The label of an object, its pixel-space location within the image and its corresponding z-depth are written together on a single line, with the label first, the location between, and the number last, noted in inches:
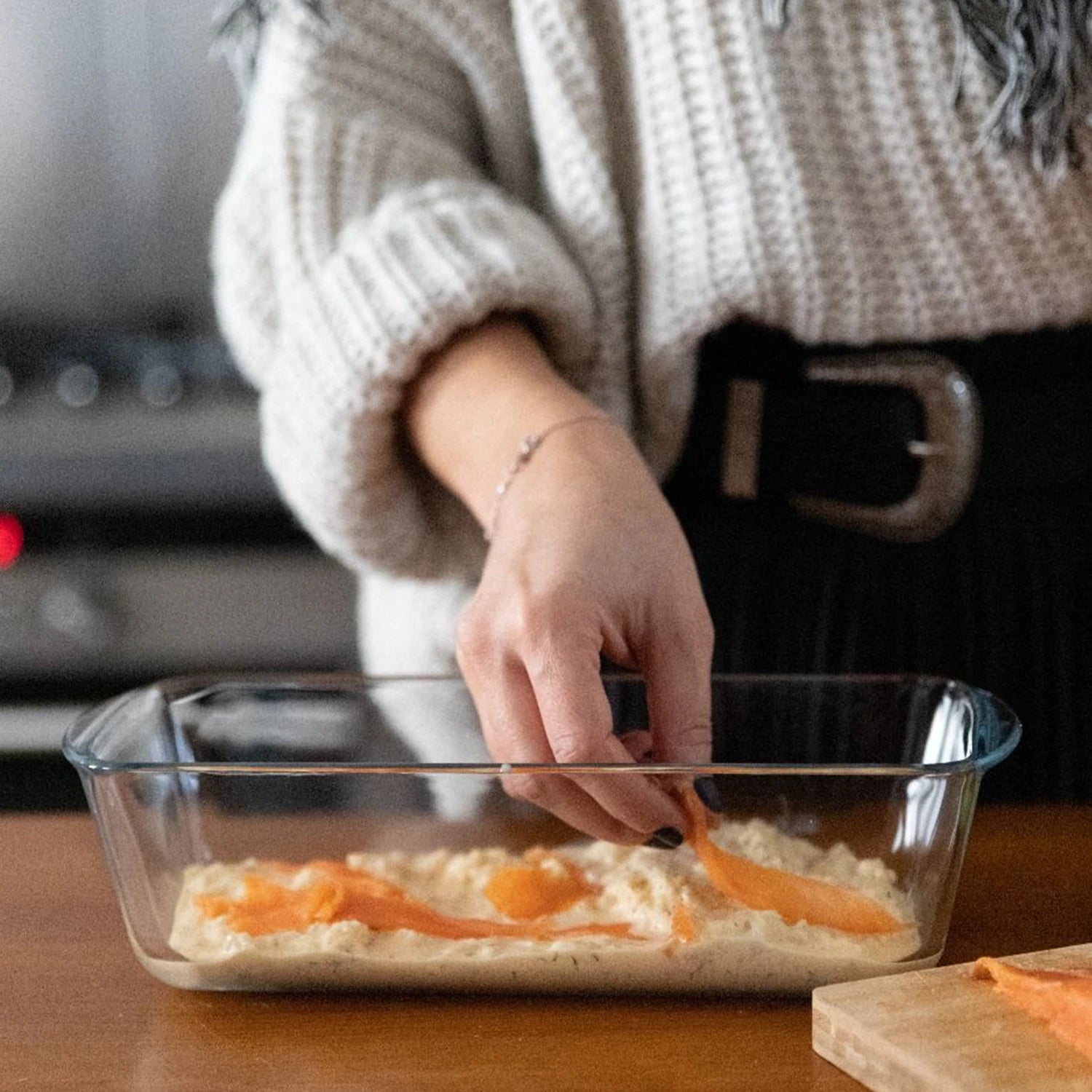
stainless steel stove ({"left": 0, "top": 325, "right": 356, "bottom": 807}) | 55.4
